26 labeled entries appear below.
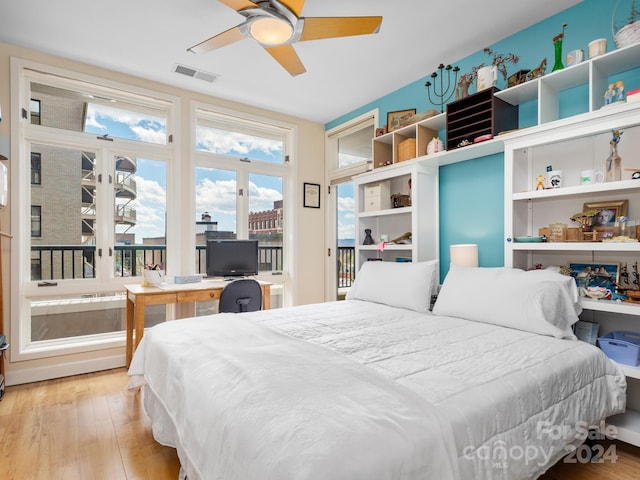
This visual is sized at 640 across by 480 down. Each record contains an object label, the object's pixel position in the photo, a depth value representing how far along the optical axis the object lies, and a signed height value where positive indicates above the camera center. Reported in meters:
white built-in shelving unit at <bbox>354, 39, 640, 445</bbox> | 1.99 +0.54
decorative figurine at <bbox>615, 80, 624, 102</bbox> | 2.03 +0.88
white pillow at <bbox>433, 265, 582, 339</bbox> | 1.94 -0.37
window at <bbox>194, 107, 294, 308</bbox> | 3.94 +0.67
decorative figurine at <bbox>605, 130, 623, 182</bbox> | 2.07 +0.47
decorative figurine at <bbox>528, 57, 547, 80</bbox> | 2.40 +1.18
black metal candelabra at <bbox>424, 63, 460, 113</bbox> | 3.14 +1.40
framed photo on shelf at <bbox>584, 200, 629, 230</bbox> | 2.11 +0.17
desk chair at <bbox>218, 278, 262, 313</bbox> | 3.12 -0.53
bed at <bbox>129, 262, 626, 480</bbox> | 0.94 -0.53
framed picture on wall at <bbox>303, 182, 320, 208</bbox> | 4.55 +0.59
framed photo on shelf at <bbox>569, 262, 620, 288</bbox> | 2.14 -0.22
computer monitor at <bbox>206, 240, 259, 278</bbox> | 3.70 -0.20
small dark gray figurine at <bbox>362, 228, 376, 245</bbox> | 3.76 +0.01
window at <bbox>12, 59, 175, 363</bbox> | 3.09 +0.33
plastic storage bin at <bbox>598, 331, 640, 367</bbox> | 1.87 -0.61
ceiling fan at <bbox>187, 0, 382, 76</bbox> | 1.91 +1.28
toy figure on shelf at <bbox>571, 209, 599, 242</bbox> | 2.16 +0.11
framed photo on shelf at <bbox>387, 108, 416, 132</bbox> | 3.38 +1.21
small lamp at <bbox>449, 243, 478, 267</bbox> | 2.76 -0.13
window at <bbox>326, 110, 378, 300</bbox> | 4.41 +0.80
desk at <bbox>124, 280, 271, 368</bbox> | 2.84 -0.50
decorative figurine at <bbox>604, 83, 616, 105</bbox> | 2.06 +0.86
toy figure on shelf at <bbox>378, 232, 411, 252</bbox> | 3.40 -0.01
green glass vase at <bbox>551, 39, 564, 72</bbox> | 2.28 +1.22
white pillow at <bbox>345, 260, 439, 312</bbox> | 2.62 -0.36
